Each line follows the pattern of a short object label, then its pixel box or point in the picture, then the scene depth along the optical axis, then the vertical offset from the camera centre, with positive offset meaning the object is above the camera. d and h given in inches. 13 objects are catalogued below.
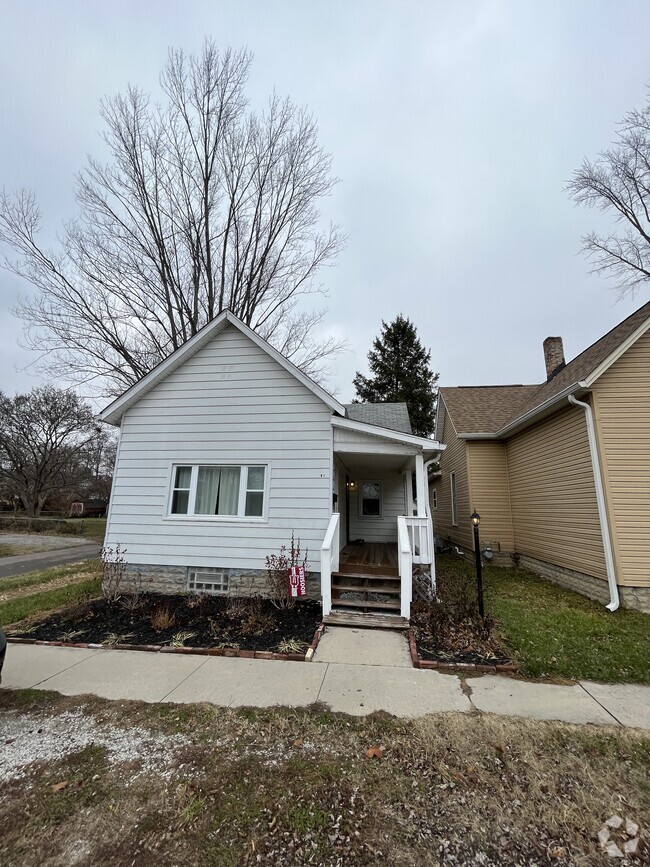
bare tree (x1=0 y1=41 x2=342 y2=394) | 523.2 +434.6
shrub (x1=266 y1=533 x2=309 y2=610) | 280.7 -42.2
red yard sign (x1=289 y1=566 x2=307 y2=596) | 276.2 -46.6
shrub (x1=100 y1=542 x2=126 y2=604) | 316.2 -47.5
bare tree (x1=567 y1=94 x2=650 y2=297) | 575.8 +519.3
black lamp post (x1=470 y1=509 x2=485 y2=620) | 238.7 -28.0
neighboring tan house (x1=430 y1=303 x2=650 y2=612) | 275.9 +43.4
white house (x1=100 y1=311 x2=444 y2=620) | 302.2 +39.7
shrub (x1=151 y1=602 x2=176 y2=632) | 239.0 -68.5
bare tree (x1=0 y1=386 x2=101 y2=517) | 1141.1 +228.2
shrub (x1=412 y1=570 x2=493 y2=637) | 228.4 -60.4
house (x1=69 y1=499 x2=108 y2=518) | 1446.0 +13.1
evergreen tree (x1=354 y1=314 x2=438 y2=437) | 1054.4 +410.8
